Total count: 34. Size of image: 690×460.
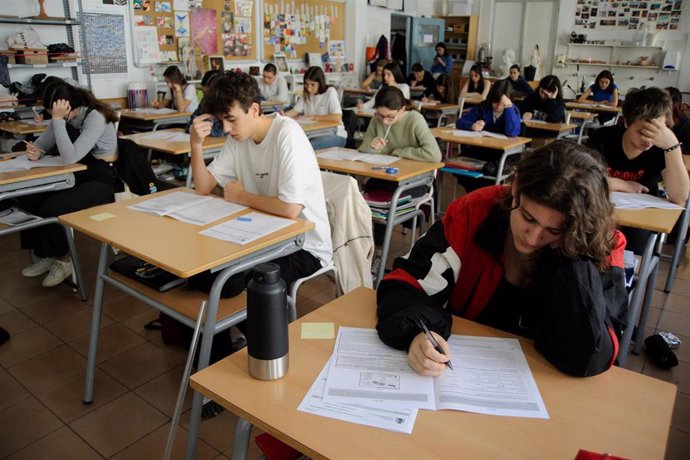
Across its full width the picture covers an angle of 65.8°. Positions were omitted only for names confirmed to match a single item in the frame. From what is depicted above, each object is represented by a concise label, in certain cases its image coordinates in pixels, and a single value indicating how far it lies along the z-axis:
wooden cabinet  10.63
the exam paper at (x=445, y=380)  1.00
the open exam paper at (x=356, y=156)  3.21
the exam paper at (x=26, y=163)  2.82
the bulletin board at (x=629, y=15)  8.66
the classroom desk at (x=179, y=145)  3.52
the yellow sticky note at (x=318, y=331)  1.24
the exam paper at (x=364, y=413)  0.95
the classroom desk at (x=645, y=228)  2.14
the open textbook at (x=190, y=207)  1.99
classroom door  9.95
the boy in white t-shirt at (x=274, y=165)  2.04
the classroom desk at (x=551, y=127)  5.04
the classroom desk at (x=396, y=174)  2.88
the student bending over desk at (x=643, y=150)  2.41
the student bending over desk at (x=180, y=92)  5.65
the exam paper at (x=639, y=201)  2.37
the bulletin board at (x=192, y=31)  6.15
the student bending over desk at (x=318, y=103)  5.21
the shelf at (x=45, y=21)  4.95
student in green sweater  3.29
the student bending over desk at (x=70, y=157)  2.95
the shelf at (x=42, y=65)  5.13
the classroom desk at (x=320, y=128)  4.63
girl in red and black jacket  1.11
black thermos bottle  1.02
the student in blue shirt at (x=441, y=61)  9.75
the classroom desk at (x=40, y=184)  2.61
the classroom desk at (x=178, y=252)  1.60
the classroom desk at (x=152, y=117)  5.25
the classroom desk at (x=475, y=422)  0.89
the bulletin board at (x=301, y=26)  7.57
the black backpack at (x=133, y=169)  3.18
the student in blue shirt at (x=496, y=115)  4.24
